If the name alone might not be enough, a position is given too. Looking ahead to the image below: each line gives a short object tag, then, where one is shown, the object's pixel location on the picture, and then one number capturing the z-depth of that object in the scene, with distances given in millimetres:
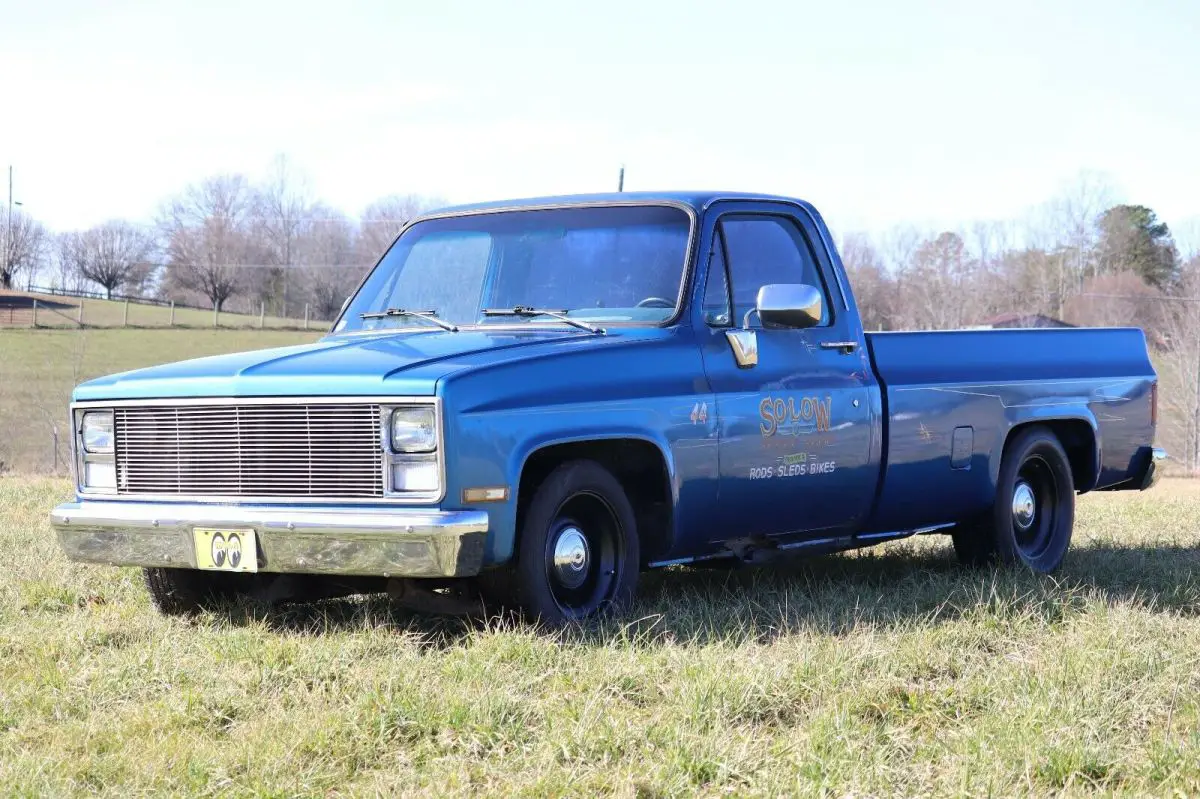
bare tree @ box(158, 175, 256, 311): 104000
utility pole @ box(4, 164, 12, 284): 102875
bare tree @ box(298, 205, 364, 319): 100000
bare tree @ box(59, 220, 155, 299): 109375
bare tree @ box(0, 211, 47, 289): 102938
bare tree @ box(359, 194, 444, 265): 84162
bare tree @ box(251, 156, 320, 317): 105625
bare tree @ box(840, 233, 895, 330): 56219
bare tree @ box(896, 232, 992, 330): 82500
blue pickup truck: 5434
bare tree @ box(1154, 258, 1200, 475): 60625
